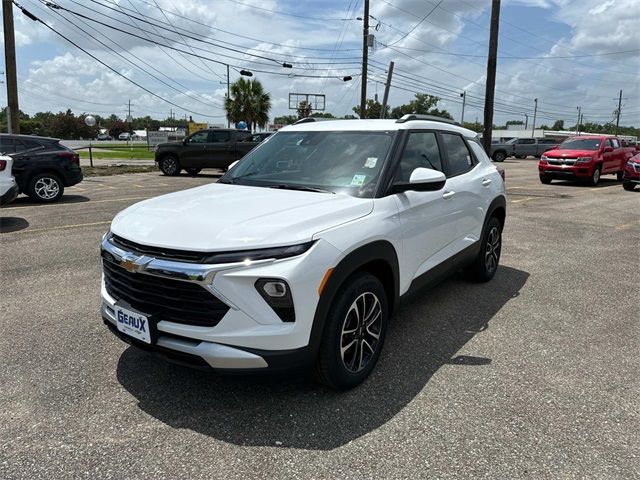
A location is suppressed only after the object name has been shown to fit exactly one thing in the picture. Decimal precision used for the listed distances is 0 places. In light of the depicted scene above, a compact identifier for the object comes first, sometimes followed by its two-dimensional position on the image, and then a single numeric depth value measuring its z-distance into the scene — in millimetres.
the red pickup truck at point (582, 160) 17116
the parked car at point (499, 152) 35688
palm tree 45094
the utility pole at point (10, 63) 16719
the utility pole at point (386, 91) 19234
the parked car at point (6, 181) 8672
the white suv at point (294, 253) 2590
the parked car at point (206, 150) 18609
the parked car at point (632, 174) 15422
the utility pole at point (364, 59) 26177
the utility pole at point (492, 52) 16391
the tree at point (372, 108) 66169
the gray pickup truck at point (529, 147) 39281
